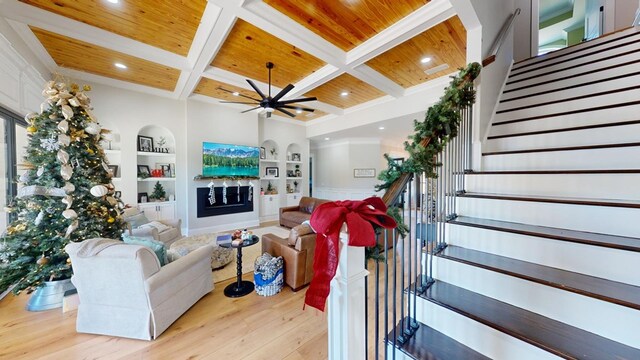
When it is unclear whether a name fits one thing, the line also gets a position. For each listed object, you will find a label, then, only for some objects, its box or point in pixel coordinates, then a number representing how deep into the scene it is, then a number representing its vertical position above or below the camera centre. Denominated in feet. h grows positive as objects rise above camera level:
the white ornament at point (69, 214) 7.32 -1.20
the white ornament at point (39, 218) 7.24 -1.32
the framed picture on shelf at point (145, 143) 15.28 +2.47
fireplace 17.29 -2.18
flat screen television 17.30 +1.48
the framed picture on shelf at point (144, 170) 15.30 +0.57
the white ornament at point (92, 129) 8.30 +1.90
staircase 3.25 -1.38
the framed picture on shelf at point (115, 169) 13.83 +0.59
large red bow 2.60 -0.69
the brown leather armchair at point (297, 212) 17.08 -2.94
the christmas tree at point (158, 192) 15.85 -1.06
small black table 8.44 -4.41
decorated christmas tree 7.14 -0.63
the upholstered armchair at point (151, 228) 9.87 -2.50
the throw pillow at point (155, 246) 7.12 -2.24
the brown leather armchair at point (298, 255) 8.52 -3.13
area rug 9.93 -4.46
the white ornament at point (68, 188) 7.58 -0.33
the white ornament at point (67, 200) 7.59 -0.76
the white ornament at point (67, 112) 7.62 +2.35
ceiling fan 10.73 +3.87
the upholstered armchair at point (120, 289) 6.02 -3.15
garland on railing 3.68 +0.75
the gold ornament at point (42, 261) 7.16 -2.73
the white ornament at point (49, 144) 7.48 +1.20
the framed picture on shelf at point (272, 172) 22.54 +0.54
